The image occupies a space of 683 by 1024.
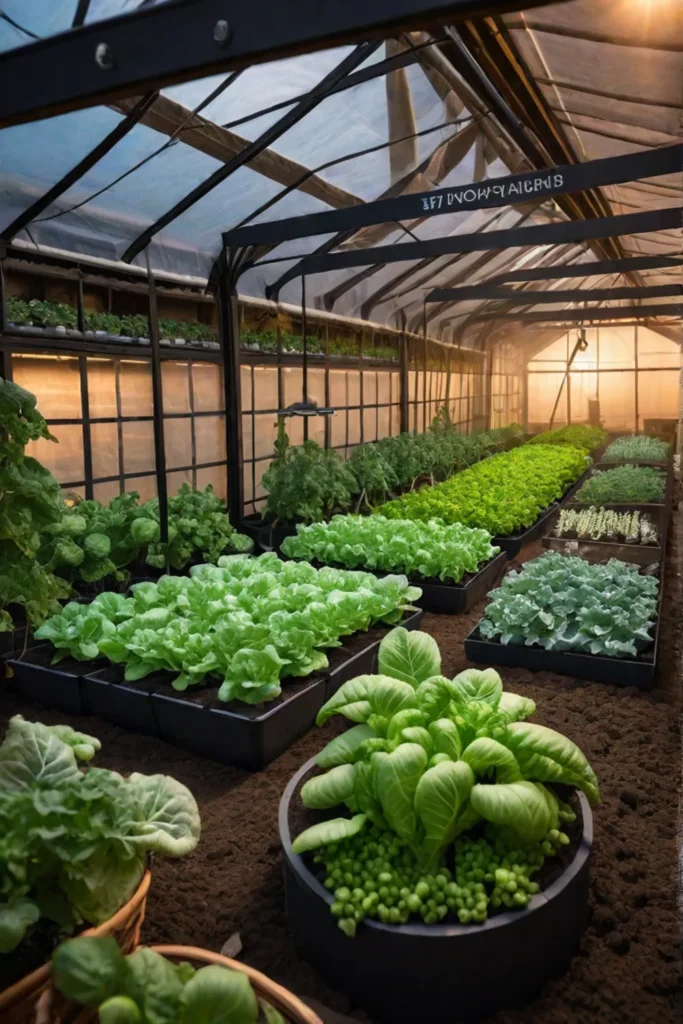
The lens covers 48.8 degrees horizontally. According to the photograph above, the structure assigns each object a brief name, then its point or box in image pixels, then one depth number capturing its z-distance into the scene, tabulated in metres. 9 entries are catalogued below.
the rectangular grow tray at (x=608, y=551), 5.42
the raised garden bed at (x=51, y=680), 3.31
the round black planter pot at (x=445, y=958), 1.70
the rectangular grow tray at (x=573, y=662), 3.52
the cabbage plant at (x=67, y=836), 1.45
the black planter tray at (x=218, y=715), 2.86
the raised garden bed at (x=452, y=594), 4.70
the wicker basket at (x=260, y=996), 1.33
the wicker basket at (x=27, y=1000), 1.34
